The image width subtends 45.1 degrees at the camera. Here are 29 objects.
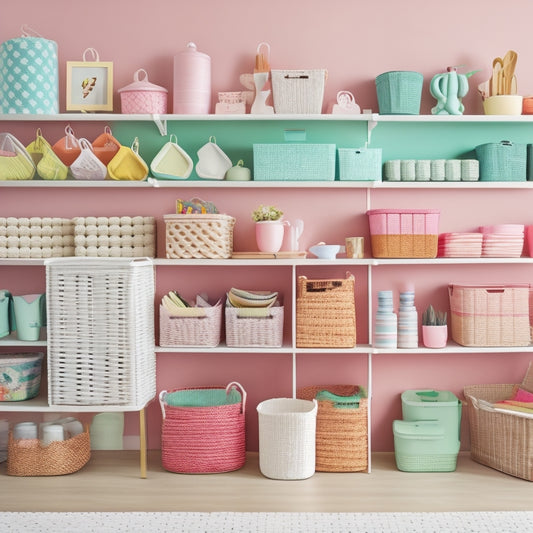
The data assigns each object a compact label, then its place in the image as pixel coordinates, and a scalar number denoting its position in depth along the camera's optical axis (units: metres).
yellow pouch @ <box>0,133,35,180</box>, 3.43
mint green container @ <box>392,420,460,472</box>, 3.29
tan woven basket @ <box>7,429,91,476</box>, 3.21
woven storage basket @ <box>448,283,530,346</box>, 3.35
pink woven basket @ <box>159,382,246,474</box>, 3.22
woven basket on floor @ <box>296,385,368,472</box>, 3.27
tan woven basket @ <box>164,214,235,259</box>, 3.31
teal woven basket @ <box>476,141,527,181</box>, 3.42
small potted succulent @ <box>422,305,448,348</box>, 3.35
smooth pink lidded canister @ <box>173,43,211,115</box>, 3.42
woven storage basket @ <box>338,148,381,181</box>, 3.39
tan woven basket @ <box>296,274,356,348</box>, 3.30
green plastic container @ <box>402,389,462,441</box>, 3.32
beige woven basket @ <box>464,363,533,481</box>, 3.11
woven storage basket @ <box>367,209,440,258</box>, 3.34
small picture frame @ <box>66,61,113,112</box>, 3.51
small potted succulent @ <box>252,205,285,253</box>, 3.35
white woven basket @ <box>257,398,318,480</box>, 3.12
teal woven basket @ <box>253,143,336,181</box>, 3.39
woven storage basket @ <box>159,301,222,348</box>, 3.32
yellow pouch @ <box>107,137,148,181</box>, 3.41
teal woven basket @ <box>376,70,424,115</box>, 3.36
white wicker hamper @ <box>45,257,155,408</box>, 3.10
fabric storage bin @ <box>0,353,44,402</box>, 3.30
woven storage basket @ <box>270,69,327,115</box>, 3.36
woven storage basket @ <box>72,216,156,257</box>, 3.41
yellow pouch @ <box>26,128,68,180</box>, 3.41
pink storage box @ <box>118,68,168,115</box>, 3.41
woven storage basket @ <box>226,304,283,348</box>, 3.32
